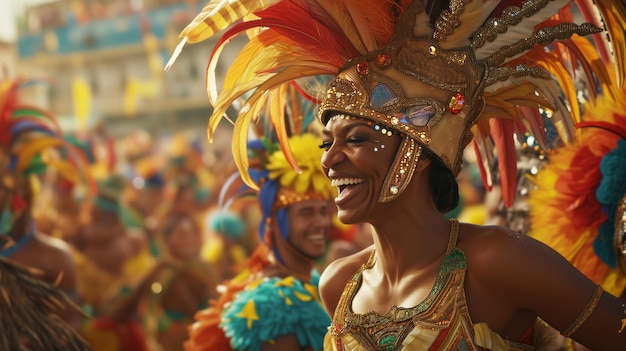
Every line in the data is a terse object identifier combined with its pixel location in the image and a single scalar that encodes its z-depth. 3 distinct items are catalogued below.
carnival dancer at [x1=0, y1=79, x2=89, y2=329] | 6.75
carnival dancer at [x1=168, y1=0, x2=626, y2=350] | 3.04
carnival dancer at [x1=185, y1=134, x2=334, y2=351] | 4.88
